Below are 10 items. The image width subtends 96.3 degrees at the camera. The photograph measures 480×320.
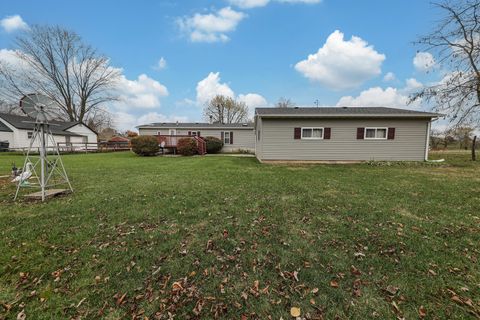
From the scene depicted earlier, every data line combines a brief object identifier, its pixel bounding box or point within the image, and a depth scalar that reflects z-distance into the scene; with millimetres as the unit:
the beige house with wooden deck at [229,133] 22375
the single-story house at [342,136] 12034
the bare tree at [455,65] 7293
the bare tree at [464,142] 24089
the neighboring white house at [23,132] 21344
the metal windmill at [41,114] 4930
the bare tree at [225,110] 37500
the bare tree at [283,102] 41344
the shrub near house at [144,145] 16500
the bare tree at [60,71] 23656
